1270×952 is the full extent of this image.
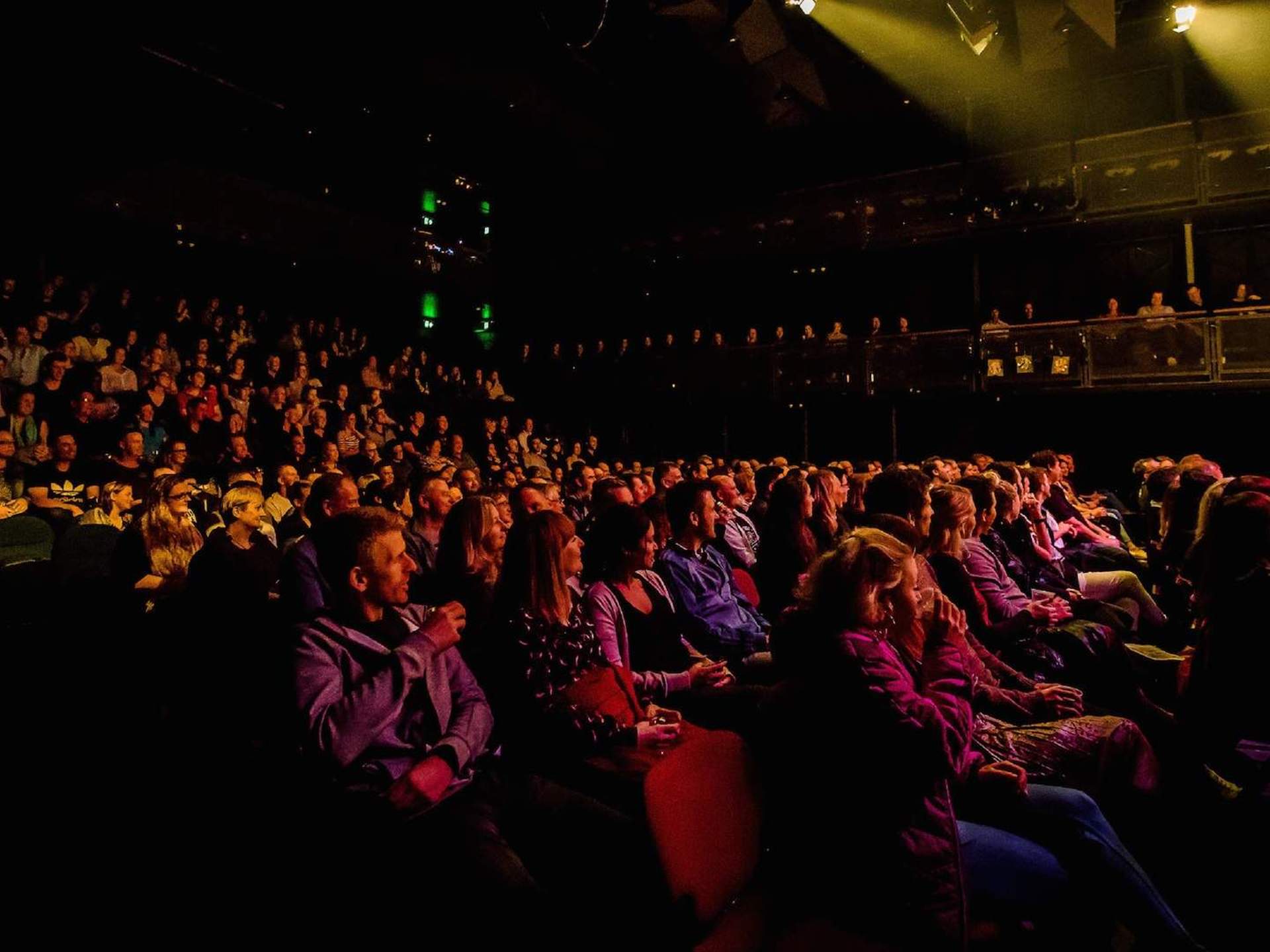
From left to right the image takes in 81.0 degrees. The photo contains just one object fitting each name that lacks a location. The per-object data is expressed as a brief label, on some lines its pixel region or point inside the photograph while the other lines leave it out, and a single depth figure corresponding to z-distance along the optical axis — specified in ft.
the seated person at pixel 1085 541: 19.97
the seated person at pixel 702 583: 11.77
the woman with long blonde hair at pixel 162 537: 11.87
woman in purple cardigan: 9.24
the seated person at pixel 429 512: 13.25
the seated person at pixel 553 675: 7.18
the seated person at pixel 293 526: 16.43
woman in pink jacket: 5.68
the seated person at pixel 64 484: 20.59
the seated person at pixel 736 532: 16.29
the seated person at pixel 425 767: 5.98
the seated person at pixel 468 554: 9.91
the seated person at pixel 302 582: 10.02
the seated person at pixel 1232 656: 8.14
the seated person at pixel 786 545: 13.00
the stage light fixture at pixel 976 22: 25.13
